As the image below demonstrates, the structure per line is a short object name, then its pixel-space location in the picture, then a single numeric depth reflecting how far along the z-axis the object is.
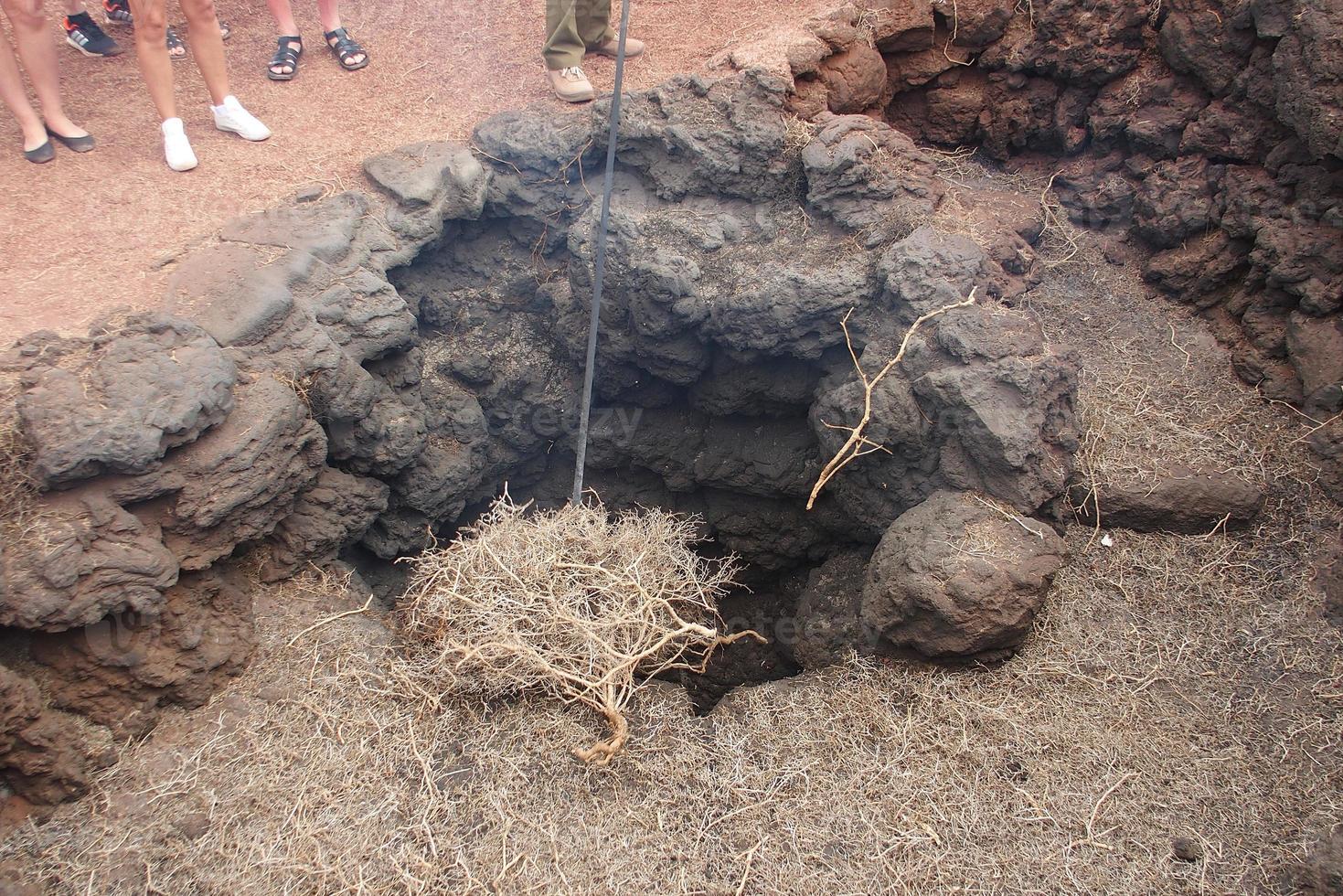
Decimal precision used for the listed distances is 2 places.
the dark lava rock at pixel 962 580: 3.41
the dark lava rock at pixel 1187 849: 2.92
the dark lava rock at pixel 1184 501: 3.81
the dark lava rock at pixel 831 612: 4.15
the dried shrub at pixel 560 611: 3.43
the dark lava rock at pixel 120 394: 3.17
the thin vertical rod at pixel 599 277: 4.02
